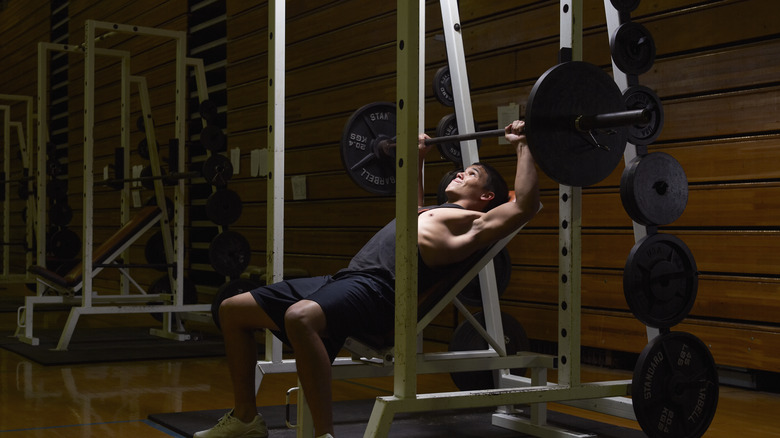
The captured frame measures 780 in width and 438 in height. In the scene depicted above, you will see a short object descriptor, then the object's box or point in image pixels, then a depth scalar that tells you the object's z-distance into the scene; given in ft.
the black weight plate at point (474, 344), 10.21
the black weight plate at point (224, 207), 16.84
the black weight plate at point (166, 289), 18.74
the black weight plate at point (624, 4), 9.04
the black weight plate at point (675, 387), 8.46
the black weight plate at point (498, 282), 10.49
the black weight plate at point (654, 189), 8.57
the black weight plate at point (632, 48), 8.84
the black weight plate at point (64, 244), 22.98
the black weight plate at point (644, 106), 8.84
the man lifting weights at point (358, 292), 8.29
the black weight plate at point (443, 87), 10.71
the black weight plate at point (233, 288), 15.16
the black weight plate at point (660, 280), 8.53
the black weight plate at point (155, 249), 18.92
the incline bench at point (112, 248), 17.15
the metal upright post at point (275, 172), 10.23
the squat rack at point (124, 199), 15.87
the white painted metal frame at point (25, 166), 25.13
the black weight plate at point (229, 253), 16.62
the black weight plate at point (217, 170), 16.94
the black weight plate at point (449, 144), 10.62
